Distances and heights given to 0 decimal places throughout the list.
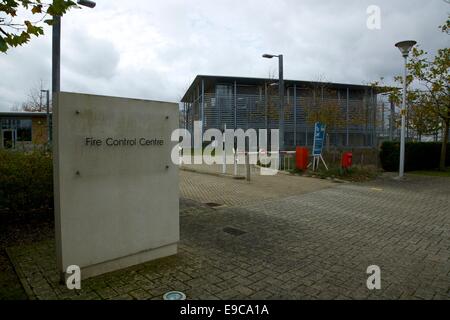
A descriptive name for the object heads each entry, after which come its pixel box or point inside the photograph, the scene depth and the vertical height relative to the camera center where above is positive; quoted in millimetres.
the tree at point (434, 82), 14047 +2960
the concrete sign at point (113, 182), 3340 -435
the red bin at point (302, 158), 14368 -560
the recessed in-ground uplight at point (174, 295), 3184 -1551
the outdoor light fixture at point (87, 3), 6675 +3097
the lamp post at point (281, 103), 14566 +2030
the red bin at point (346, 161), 13398 -647
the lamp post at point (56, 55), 5867 +1720
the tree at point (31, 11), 3420 +1526
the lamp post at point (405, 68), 12975 +3346
